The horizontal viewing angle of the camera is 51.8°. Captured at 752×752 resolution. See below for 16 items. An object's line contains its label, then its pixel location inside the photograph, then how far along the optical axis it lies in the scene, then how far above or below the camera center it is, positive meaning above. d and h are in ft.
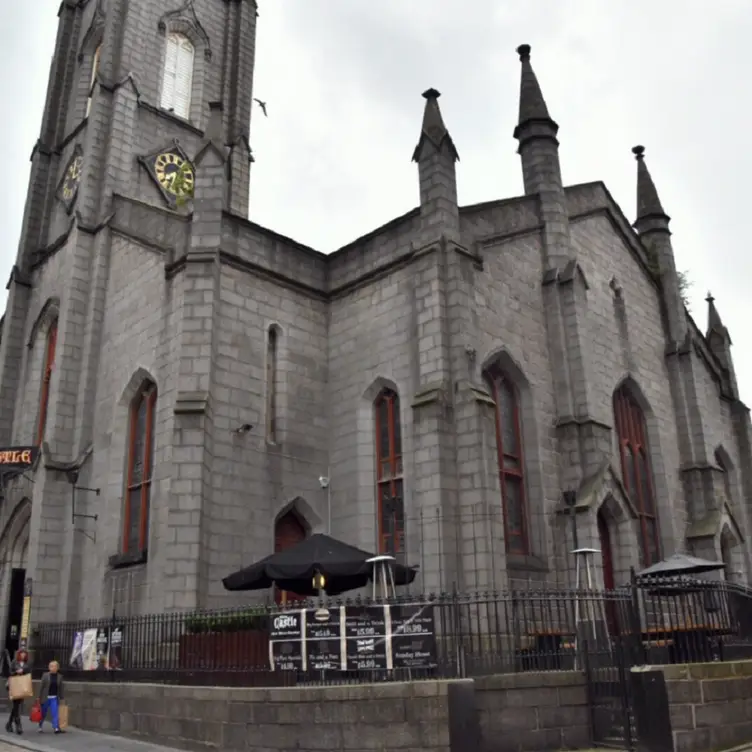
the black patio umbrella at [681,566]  54.08 +4.48
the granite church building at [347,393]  57.93 +20.89
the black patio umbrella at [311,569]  45.29 +4.18
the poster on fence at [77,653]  54.65 -0.23
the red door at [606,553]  65.16 +6.60
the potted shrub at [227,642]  40.70 +0.20
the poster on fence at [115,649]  51.11 -0.05
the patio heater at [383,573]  44.62 +3.83
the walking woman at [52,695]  49.32 -2.72
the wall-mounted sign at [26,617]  64.34 +2.75
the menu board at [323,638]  38.24 +0.22
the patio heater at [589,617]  41.09 +0.99
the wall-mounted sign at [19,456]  71.87 +17.19
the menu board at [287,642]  39.04 +0.10
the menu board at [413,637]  37.27 +0.17
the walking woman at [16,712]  48.93 -3.65
